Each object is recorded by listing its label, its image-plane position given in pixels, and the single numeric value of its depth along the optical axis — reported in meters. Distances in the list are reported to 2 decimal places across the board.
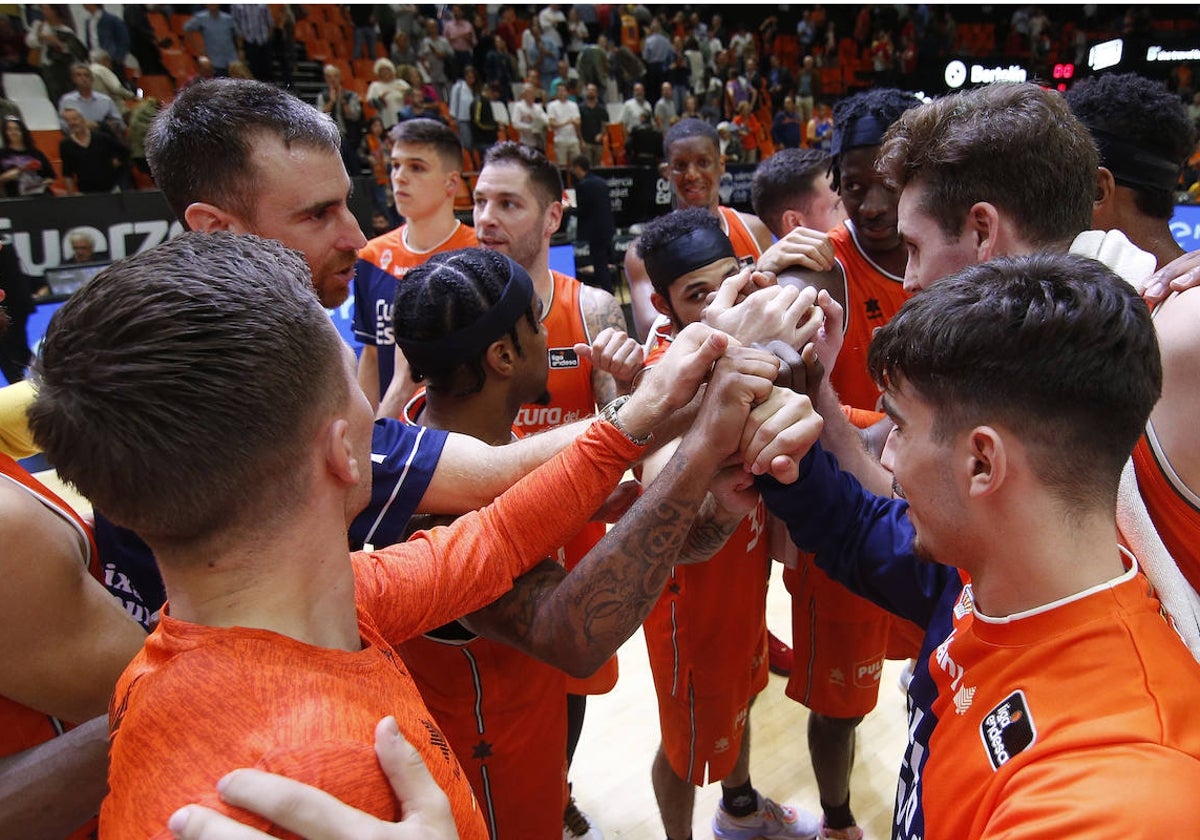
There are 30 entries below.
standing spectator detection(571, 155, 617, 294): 9.77
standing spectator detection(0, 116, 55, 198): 7.72
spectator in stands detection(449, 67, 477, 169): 12.16
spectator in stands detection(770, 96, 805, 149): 15.02
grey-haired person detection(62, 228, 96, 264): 6.64
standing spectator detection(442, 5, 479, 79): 13.36
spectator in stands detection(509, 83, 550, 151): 12.44
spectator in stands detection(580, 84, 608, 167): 13.12
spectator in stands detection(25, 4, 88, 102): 9.09
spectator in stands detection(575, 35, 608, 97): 14.36
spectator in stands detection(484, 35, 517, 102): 13.61
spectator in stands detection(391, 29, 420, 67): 12.66
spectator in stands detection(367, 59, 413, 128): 11.27
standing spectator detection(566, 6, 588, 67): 15.38
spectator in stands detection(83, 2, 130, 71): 10.16
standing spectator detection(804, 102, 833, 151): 15.00
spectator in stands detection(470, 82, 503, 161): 12.13
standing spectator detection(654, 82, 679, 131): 14.45
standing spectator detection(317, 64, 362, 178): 10.63
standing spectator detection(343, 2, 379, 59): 12.90
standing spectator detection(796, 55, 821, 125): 16.33
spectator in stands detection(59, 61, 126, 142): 8.79
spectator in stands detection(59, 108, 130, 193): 8.32
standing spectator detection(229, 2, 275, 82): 11.17
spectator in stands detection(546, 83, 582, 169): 12.73
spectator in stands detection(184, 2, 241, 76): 10.84
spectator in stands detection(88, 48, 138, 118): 9.21
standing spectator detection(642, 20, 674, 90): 15.56
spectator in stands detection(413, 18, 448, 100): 12.86
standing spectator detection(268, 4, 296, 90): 11.64
